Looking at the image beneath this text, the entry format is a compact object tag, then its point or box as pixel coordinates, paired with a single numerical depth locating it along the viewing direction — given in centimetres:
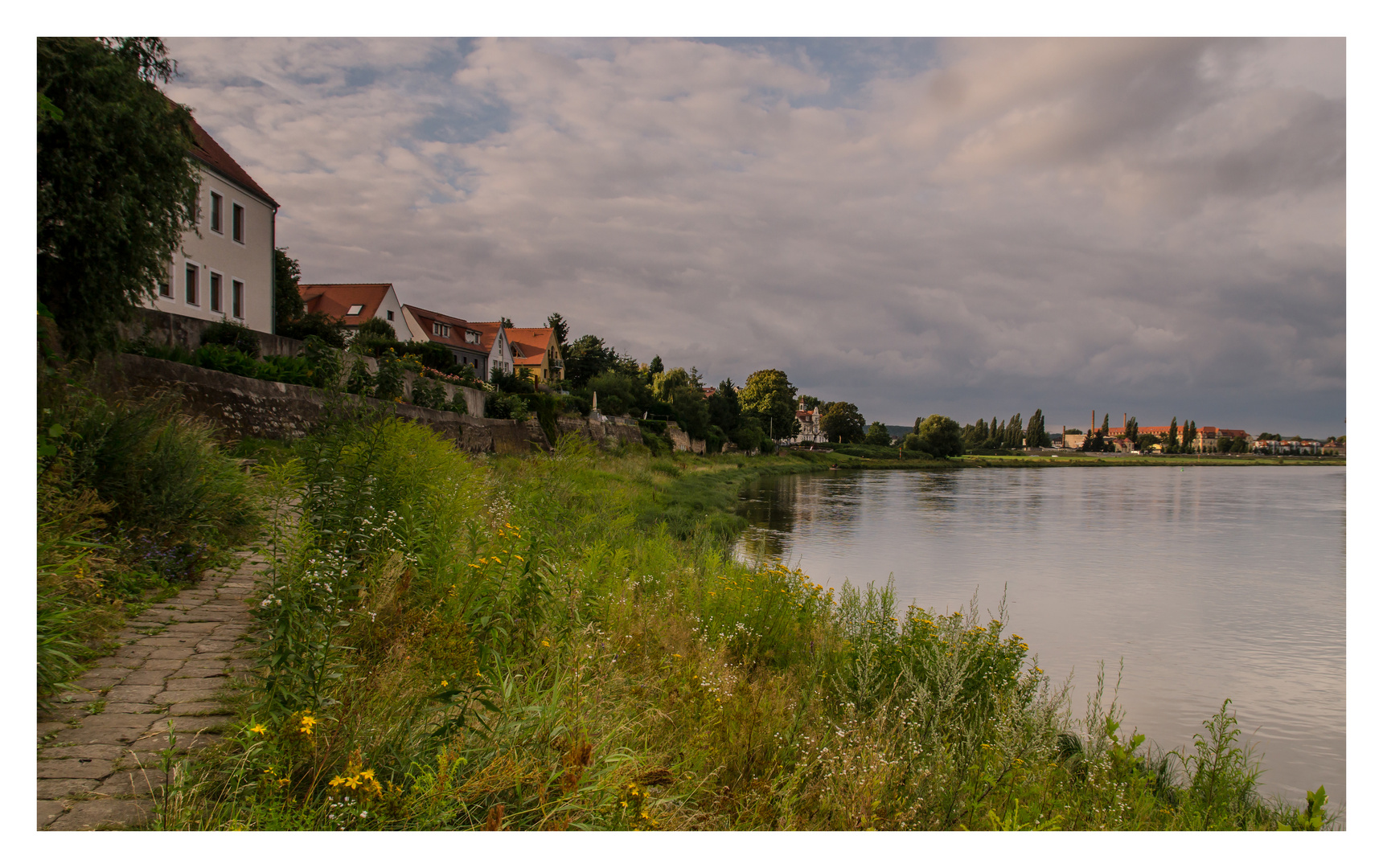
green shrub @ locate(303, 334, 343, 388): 815
